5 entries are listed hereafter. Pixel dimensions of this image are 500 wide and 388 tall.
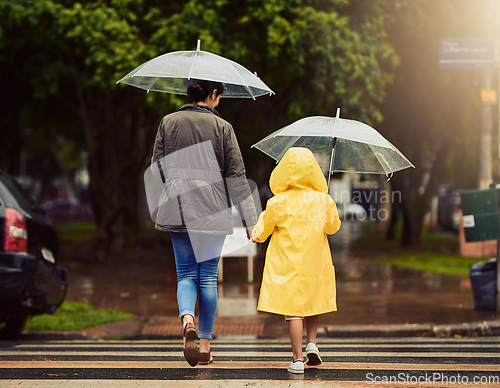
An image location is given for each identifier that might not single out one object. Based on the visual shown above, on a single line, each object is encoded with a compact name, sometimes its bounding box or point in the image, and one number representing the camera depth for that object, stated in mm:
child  8782
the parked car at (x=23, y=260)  12219
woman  9035
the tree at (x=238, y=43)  23939
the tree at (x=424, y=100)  32566
